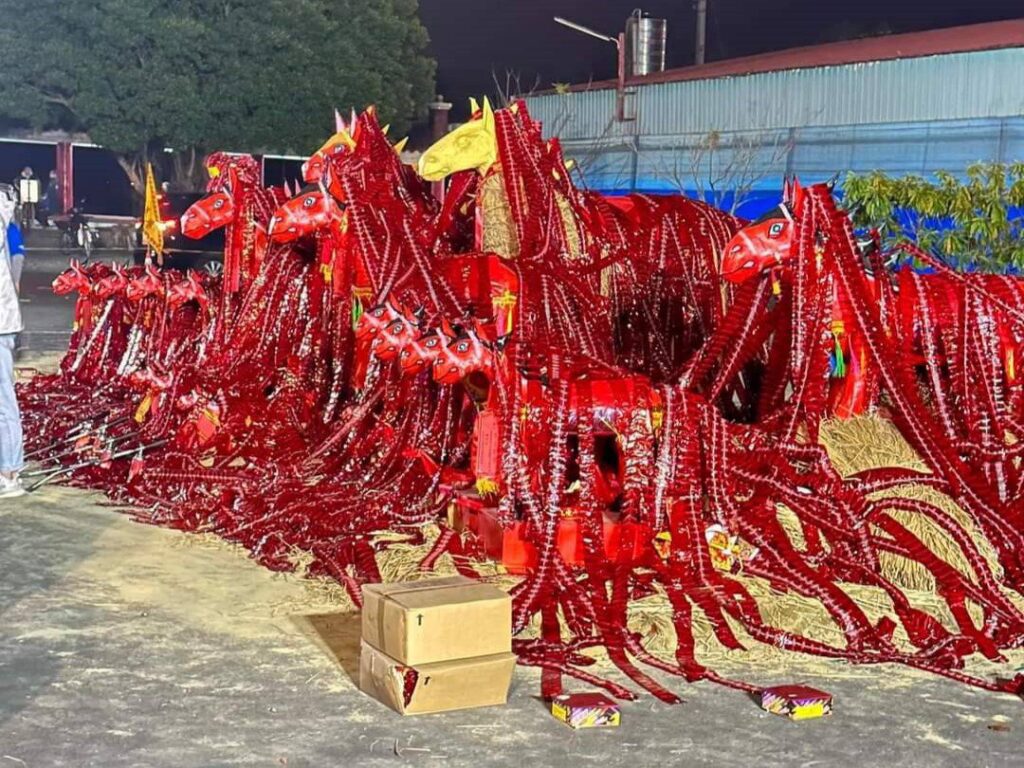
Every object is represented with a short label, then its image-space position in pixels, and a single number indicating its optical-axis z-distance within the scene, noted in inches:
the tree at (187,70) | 1182.9
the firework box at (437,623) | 175.5
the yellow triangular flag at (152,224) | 447.2
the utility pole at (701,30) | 1158.3
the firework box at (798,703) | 180.2
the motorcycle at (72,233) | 1167.7
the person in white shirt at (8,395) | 299.6
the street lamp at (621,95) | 930.7
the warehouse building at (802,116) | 695.1
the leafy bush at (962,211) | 475.2
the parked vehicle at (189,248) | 867.4
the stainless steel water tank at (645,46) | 1025.5
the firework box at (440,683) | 176.4
